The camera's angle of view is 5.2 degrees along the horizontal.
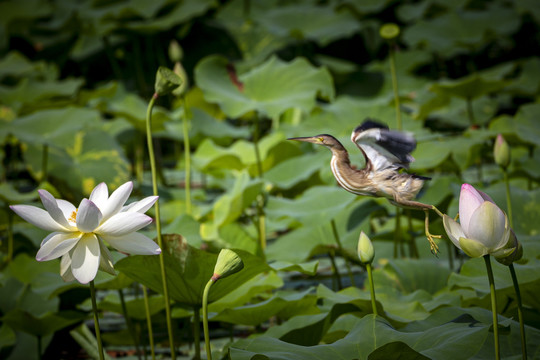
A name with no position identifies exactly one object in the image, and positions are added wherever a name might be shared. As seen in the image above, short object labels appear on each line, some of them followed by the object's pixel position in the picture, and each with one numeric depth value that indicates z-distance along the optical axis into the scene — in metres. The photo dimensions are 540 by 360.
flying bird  9.71
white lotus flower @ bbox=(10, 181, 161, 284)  9.63
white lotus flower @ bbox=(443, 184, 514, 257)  9.57
